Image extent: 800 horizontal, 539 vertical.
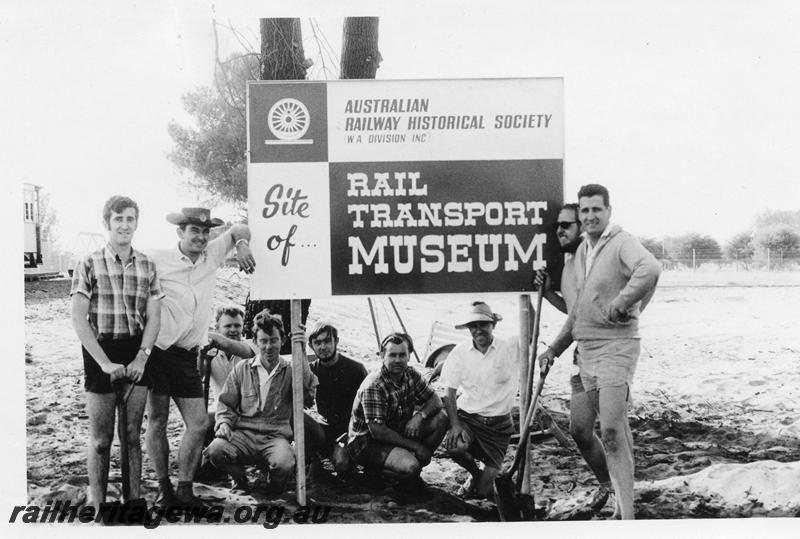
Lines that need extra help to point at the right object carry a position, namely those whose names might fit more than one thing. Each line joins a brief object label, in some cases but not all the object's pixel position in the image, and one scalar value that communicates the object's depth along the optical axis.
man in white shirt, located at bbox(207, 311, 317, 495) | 4.73
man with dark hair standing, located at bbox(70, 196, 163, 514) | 4.54
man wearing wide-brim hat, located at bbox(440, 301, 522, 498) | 4.80
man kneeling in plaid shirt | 4.75
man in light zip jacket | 4.39
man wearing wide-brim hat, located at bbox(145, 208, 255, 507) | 4.66
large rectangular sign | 4.68
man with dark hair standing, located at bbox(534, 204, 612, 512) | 4.59
